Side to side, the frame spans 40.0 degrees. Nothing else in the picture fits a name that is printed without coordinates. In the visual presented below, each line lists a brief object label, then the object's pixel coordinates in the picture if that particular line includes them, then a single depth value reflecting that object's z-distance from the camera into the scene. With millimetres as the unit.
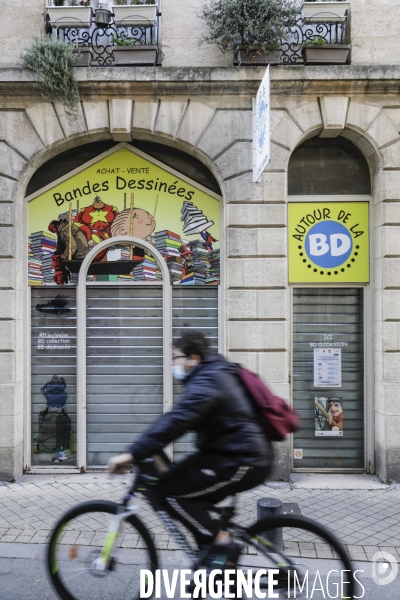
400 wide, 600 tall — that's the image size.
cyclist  3301
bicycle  3414
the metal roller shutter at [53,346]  7809
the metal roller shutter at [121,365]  7793
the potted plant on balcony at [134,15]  7730
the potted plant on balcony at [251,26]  7262
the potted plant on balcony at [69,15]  7668
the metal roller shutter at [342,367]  7777
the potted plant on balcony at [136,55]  7527
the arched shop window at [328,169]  7828
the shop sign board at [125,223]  7781
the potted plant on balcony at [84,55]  7504
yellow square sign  7695
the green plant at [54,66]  7121
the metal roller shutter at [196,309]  7832
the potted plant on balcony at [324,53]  7504
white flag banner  6473
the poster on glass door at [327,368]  7770
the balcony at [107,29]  7672
